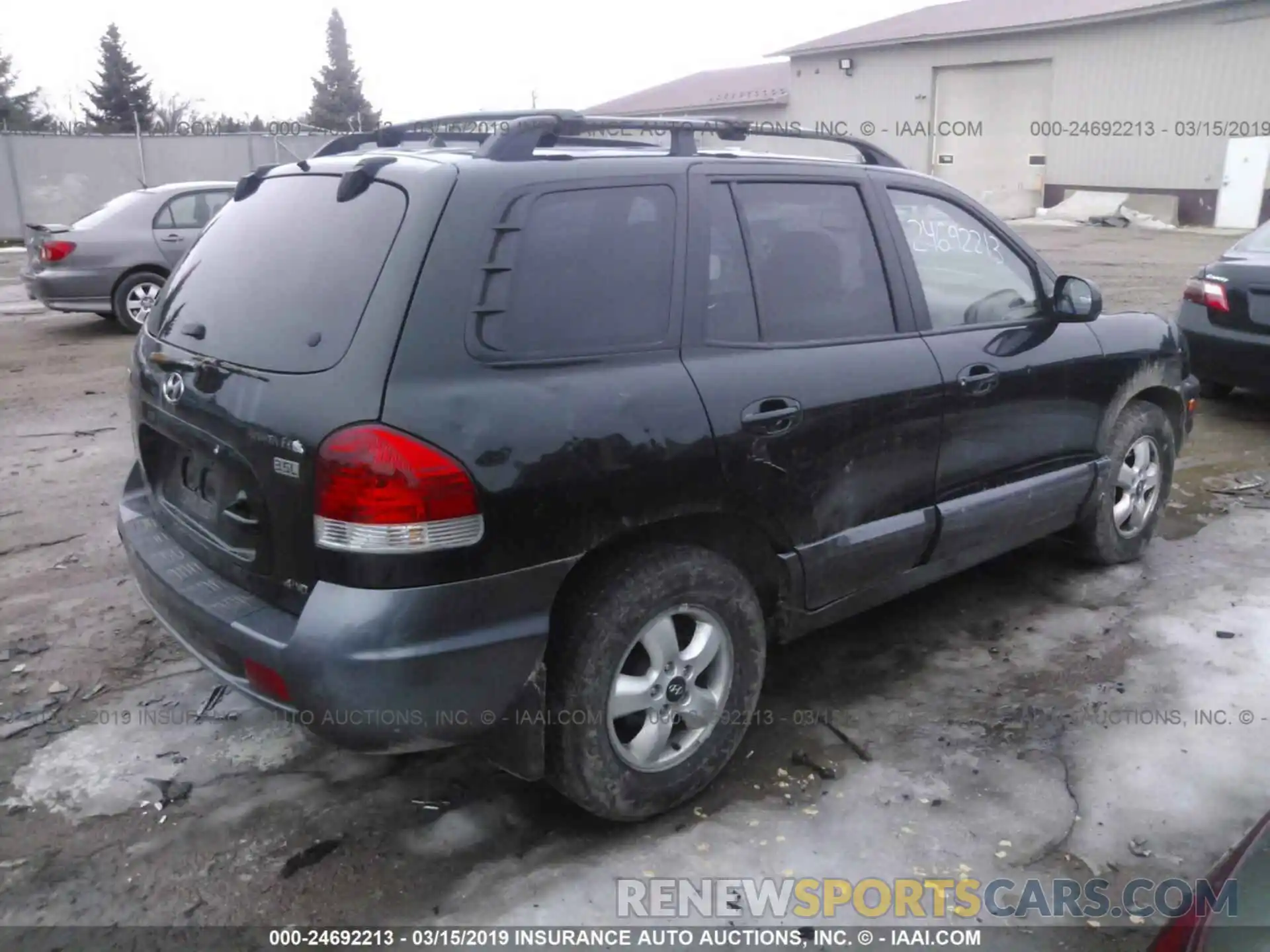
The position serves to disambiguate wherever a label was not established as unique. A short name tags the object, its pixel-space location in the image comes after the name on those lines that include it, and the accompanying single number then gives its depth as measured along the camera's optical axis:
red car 1.66
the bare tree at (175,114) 48.16
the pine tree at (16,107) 38.75
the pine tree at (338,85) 54.59
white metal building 24.64
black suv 2.44
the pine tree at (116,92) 46.62
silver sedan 10.59
